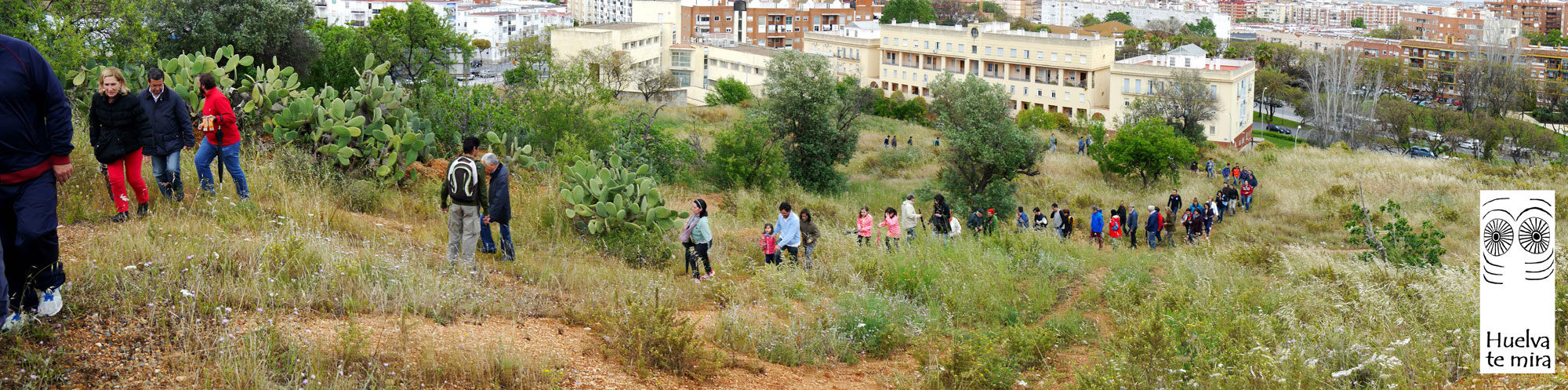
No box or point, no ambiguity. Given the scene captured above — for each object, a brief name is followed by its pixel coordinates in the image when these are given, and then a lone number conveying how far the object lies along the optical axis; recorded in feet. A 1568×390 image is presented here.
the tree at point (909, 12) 373.20
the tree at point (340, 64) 80.43
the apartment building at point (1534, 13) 496.64
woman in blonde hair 23.85
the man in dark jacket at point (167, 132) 26.48
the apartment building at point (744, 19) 326.65
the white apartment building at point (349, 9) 389.60
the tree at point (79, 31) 49.47
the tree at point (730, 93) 193.57
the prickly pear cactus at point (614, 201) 33.86
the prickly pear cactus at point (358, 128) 36.09
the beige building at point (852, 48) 250.37
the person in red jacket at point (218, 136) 28.40
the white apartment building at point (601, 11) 526.16
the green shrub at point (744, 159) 68.49
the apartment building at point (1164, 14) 473.67
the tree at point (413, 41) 90.63
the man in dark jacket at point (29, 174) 16.48
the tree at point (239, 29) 74.64
